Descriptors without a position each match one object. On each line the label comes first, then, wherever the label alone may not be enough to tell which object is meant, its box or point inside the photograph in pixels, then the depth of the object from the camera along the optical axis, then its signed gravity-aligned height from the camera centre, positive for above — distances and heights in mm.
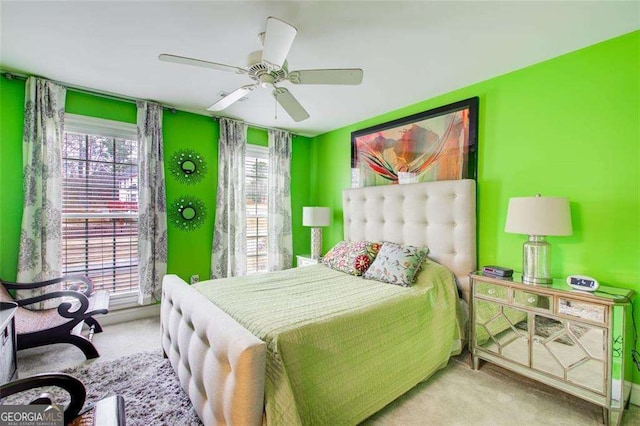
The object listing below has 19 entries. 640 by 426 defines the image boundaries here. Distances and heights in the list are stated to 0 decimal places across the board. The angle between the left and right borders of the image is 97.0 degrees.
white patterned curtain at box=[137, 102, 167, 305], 3303 +35
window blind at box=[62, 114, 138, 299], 3070 +76
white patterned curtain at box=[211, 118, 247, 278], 3832 +54
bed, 1363 -746
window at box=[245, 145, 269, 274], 4324 +91
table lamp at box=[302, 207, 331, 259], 4098 -142
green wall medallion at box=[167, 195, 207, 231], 3600 -37
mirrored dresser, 1765 -864
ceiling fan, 1505 +931
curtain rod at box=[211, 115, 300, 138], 3864 +1280
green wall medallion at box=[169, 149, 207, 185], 3609 +575
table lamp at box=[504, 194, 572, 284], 2020 -85
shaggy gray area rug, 1824 -1321
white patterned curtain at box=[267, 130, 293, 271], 4387 +129
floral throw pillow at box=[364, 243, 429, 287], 2543 -490
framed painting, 2824 +748
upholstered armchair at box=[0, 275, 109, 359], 2279 -962
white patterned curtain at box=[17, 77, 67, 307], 2719 +255
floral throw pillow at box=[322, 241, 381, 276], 2944 -491
